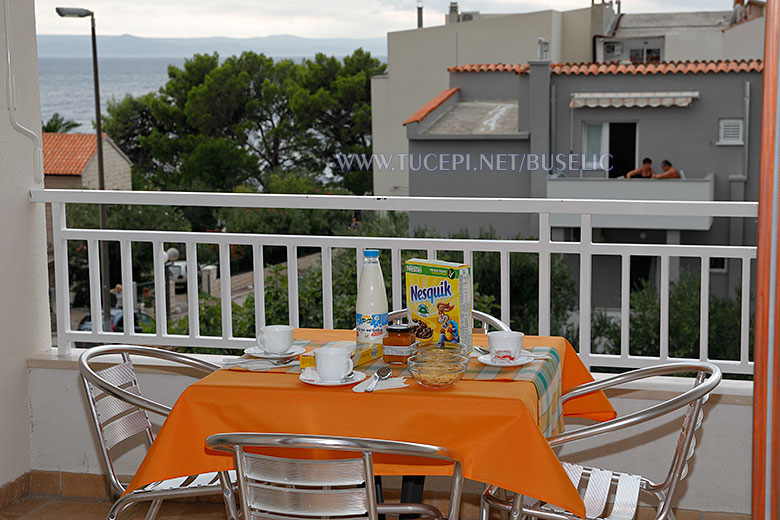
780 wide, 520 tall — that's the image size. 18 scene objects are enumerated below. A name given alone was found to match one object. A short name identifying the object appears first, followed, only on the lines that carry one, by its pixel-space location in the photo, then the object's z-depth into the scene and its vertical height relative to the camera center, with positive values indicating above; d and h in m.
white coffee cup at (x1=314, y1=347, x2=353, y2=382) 1.86 -0.38
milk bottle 2.04 -0.29
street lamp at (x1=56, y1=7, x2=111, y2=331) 10.28 +0.66
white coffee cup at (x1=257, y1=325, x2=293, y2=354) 2.10 -0.37
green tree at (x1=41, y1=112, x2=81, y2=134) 33.47 +2.19
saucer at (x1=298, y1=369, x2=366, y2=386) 1.85 -0.41
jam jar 2.02 -0.37
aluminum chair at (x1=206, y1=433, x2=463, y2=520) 1.55 -0.52
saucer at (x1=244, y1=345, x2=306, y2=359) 2.07 -0.40
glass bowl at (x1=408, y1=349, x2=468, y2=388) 1.82 -0.39
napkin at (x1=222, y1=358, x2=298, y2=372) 2.01 -0.42
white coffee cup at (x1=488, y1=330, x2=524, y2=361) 2.01 -0.37
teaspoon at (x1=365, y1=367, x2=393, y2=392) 1.88 -0.42
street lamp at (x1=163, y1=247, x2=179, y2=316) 16.68 -1.38
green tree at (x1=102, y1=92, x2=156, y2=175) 28.47 +1.97
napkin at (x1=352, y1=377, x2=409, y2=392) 1.84 -0.42
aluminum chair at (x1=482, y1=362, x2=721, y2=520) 1.88 -0.68
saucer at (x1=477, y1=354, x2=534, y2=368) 1.99 -0.41
